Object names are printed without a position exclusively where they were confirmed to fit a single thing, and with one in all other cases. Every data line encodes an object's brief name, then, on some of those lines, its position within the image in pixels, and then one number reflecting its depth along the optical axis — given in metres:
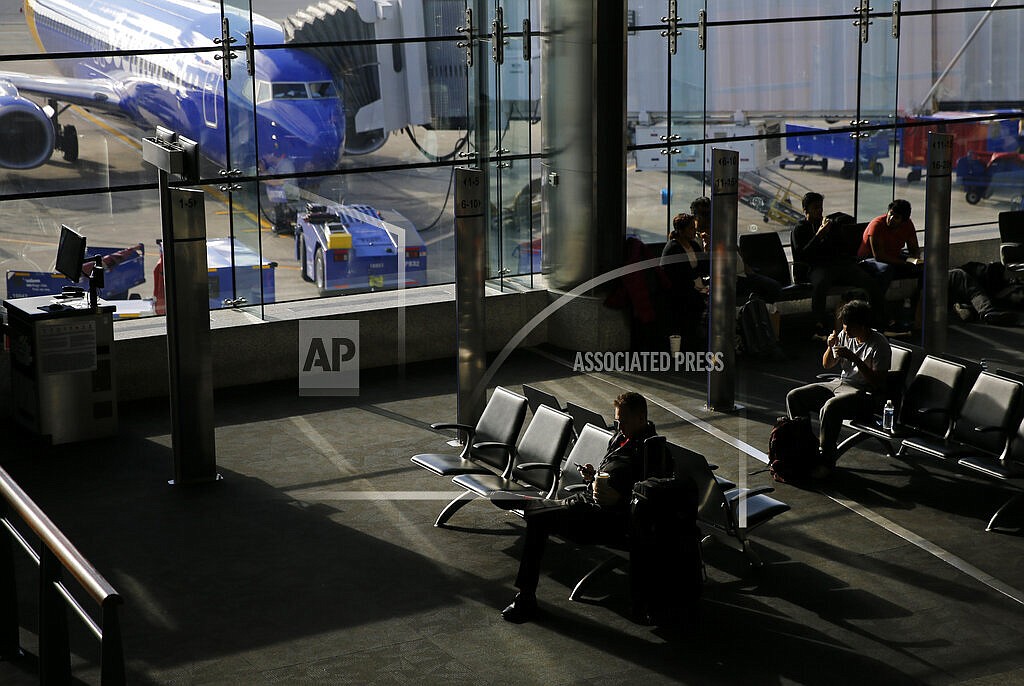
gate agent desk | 10.12
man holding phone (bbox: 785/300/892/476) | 9.16
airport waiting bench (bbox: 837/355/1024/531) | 8.20
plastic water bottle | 9.10
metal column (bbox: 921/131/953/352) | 10.92
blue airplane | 11.14
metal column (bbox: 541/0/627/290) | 12.40
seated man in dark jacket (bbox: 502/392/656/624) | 6.79
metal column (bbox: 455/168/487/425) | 9.75
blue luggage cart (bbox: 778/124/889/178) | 15.67
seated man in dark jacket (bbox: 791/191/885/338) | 13.27
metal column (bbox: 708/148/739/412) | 10.48
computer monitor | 10.32
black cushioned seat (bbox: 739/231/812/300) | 13.46
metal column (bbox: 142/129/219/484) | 8.98
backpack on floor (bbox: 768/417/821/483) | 8.95
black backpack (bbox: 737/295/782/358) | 12.54
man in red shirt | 13.48
